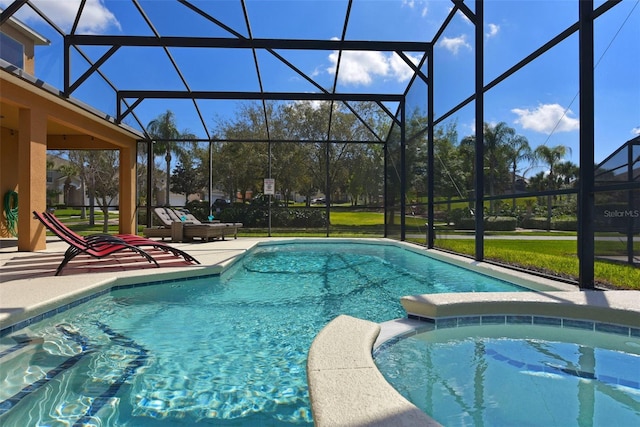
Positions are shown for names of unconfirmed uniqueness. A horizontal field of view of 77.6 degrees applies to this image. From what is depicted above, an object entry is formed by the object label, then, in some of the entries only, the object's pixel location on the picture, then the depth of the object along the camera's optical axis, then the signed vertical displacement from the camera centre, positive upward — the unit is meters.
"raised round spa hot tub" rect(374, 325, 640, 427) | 1.91 -0.94
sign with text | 12.24 +0.82
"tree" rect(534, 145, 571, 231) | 6.81 +1.08
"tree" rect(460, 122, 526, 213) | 7.47 +1.21
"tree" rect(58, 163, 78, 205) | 27.06 +2.53
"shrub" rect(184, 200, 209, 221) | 16.73 +0.08
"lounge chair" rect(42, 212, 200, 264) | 5.14 -0.40
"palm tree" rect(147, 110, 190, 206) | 17.25 +3.95
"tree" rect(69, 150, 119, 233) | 20.46 +2.21
